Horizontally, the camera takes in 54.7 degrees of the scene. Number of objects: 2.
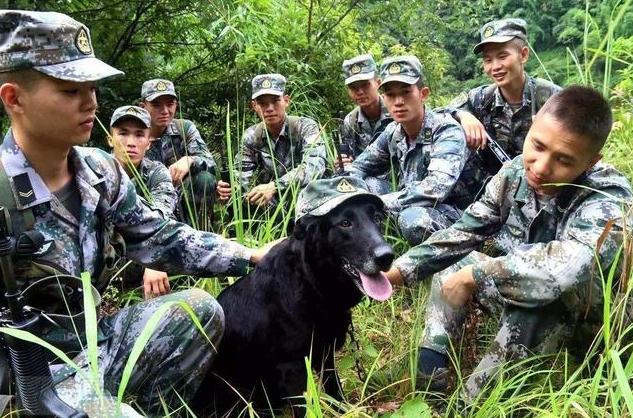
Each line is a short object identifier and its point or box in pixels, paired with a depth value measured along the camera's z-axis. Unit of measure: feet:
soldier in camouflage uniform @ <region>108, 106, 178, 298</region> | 14.41
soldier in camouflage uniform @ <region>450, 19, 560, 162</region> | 14.19
